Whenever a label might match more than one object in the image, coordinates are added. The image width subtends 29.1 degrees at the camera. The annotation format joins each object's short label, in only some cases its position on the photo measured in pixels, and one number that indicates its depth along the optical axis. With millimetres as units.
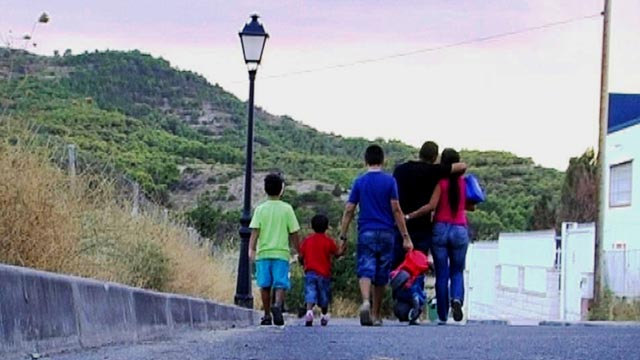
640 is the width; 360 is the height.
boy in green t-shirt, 12367
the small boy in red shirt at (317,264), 13680
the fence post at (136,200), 13355
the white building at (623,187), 34781
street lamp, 18109
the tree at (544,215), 57594
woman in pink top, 12430
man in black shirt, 12500
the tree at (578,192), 56062
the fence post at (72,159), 10641
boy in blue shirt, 12070
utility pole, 29875
